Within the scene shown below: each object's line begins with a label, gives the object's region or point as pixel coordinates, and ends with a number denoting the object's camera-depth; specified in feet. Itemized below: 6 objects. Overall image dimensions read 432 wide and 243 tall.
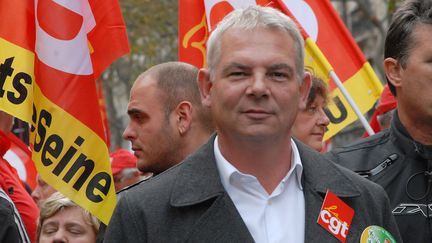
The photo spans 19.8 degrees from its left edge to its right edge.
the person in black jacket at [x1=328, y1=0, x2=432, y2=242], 17.72
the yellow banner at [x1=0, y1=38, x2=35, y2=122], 20.07
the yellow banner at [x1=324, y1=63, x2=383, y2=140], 24.90
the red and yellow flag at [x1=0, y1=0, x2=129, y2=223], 19.90
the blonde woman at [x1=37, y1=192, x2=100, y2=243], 21.49
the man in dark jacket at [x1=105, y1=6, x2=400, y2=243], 14.55
